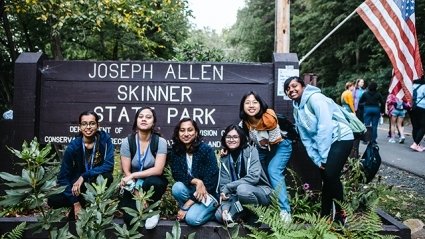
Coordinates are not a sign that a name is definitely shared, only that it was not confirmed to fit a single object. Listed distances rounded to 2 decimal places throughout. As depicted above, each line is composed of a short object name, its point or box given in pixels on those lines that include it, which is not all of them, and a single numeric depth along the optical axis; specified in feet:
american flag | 21.25
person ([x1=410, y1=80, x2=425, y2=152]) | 35.06
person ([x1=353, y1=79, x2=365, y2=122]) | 49.19
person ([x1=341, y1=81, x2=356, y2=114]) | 43.52
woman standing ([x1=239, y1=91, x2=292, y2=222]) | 14.34
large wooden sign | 16.63
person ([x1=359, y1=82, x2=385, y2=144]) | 37.83
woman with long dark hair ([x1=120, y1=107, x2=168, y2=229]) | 13.75
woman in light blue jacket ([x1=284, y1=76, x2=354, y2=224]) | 13.92
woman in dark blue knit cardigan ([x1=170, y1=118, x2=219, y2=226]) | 13.70
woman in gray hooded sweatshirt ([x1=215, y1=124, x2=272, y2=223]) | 13.39
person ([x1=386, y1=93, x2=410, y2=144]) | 41.00
